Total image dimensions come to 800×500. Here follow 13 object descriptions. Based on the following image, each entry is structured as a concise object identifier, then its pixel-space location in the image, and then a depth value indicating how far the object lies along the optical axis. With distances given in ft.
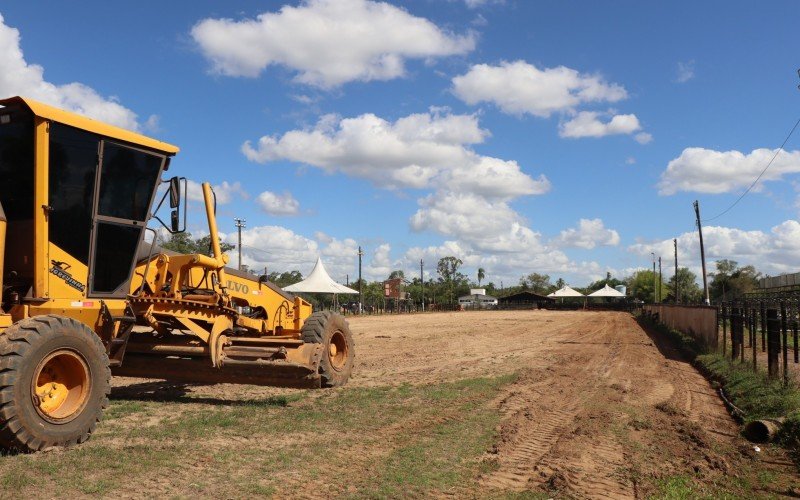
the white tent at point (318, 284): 138.31
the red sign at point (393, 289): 284.35
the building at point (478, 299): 400.47
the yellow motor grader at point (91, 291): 19.89
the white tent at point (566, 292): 356.38
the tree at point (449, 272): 464.65
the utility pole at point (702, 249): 150.28
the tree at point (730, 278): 274.57
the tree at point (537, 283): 558.56
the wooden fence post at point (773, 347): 36.68
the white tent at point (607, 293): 351.87
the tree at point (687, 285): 373.71
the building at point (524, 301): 330.95
